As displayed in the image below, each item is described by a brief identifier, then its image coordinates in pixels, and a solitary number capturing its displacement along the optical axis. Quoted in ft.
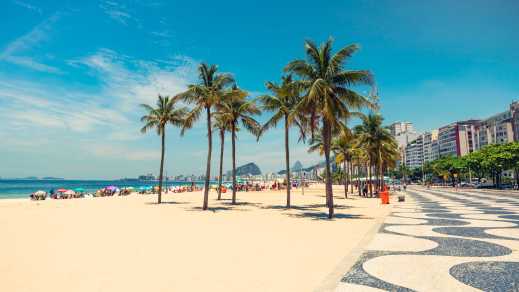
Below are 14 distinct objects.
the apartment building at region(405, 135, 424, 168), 618.44
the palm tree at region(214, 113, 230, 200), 95.48
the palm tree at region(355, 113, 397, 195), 121.80
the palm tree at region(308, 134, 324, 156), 135.91
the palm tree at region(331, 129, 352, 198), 141.28
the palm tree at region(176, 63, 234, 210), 70.42
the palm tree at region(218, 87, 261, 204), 82.68
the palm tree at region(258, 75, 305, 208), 73.87
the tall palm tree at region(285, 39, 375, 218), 55.72
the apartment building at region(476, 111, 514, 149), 383.86
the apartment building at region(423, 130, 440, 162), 555.90
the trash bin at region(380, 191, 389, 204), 86.41
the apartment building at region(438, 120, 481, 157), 471.62
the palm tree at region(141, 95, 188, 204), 96.43
